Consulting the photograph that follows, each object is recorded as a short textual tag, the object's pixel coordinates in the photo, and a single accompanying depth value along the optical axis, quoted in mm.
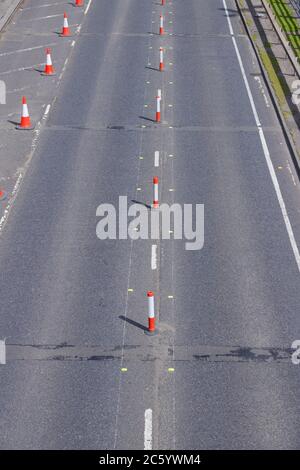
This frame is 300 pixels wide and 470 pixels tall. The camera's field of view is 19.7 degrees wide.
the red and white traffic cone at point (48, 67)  28931
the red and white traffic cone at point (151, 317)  14705
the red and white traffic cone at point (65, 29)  33922
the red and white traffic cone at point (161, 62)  29448
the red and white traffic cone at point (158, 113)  25191
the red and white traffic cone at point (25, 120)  24641
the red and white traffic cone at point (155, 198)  19641
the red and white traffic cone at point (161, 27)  34562
